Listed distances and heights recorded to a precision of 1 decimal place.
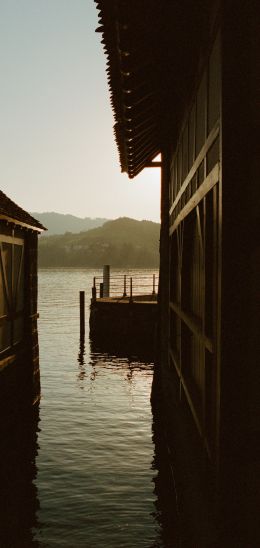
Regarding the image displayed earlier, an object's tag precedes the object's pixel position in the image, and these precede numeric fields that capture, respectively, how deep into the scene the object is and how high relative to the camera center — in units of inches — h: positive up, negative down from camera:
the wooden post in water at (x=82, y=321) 1398.0 -117.7
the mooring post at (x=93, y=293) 1352.7 -50.8
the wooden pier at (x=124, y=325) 1254.3 -114.1
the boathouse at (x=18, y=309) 523.5 -38.3
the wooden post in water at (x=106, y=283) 1569.9 -30.8
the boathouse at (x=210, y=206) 158.1 +21.4
